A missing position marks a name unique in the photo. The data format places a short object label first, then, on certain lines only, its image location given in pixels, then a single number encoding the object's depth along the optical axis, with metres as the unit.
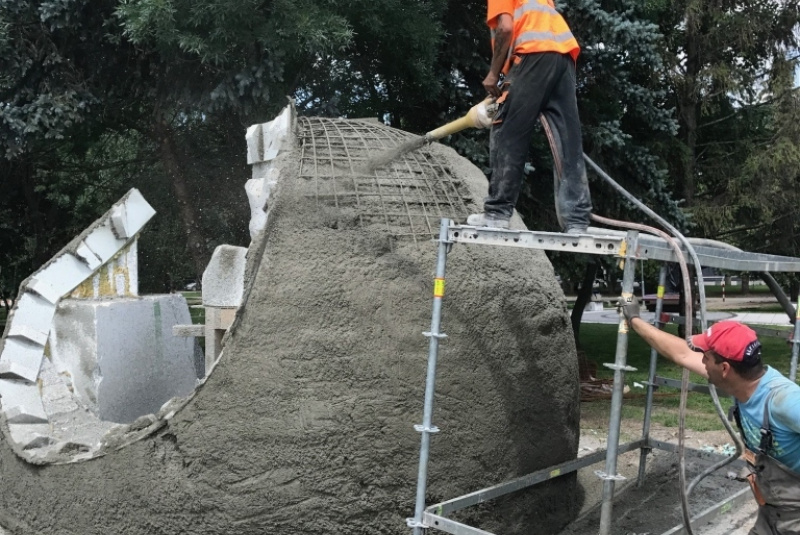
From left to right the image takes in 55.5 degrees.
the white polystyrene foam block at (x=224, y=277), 5.07
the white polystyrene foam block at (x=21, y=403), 5.24
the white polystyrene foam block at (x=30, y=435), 4.98
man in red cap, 3.21
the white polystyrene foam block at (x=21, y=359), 5.41
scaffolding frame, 3.34
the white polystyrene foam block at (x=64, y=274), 5.69
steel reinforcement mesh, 4.62
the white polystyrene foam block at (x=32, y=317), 5.52
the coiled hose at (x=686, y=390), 3.42
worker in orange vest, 4.01
